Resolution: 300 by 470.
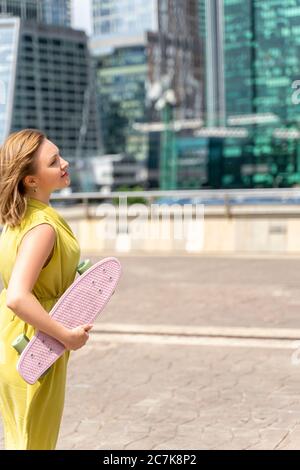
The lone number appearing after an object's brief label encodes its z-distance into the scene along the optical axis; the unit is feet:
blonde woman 8.52
